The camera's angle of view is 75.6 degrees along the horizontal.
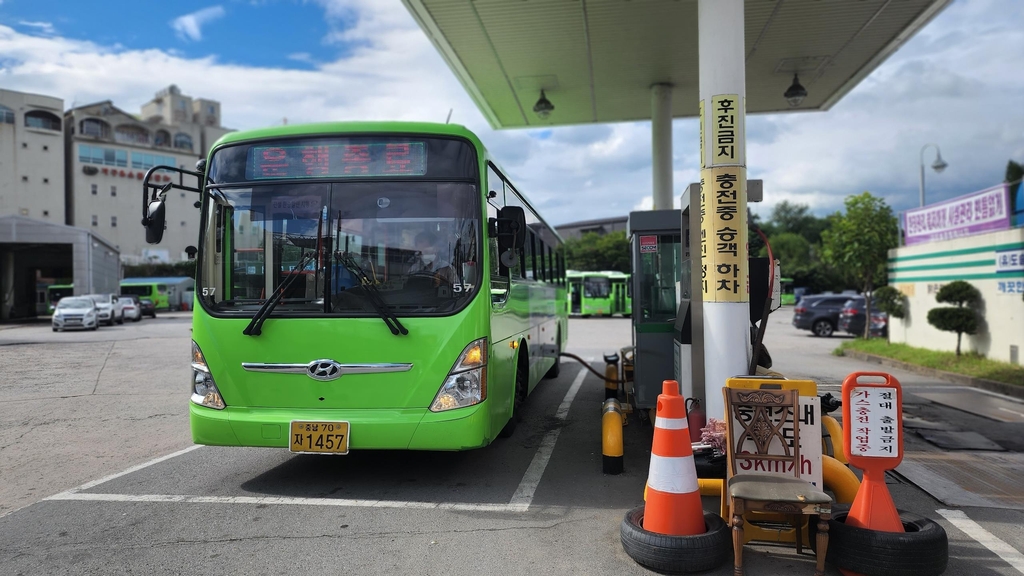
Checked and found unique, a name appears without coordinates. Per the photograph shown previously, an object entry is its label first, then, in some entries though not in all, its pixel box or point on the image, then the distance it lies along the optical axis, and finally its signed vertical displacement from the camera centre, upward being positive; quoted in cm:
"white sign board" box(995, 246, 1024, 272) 1192 +55
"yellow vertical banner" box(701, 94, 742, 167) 585 +144
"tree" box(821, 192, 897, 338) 1775 +150
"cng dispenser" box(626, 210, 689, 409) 744 +0
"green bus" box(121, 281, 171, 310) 5559 +64
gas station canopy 1019 +439
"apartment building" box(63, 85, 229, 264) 6750 +1360
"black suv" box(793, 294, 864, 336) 2462 -81
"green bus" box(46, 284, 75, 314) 5189 +59
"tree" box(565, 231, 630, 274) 6569 +424
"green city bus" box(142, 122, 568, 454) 514 +6
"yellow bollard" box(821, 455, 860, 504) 434 -125
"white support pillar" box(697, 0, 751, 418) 572 +80
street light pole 2631 +504
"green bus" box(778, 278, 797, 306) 5863 -57
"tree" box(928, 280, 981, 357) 1317 -42
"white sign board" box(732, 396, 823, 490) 408 -96
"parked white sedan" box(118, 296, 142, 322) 3856 -59
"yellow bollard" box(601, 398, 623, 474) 582 -131
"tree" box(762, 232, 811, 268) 7788 +538
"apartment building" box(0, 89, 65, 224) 6144 +1282
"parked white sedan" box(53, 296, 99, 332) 2861 -68
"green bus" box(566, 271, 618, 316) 3781 +13
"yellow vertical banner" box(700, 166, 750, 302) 571 +50
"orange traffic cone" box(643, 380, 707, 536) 391 -112
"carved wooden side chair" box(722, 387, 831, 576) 402 -89
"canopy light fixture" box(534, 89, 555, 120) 1372 +394
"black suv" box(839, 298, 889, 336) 2169 -87
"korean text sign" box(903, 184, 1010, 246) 1291 +162
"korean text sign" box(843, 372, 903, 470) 379 -76
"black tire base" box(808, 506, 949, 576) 354 -141
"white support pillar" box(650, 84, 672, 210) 1381 +323
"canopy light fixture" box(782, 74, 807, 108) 1238 +379
